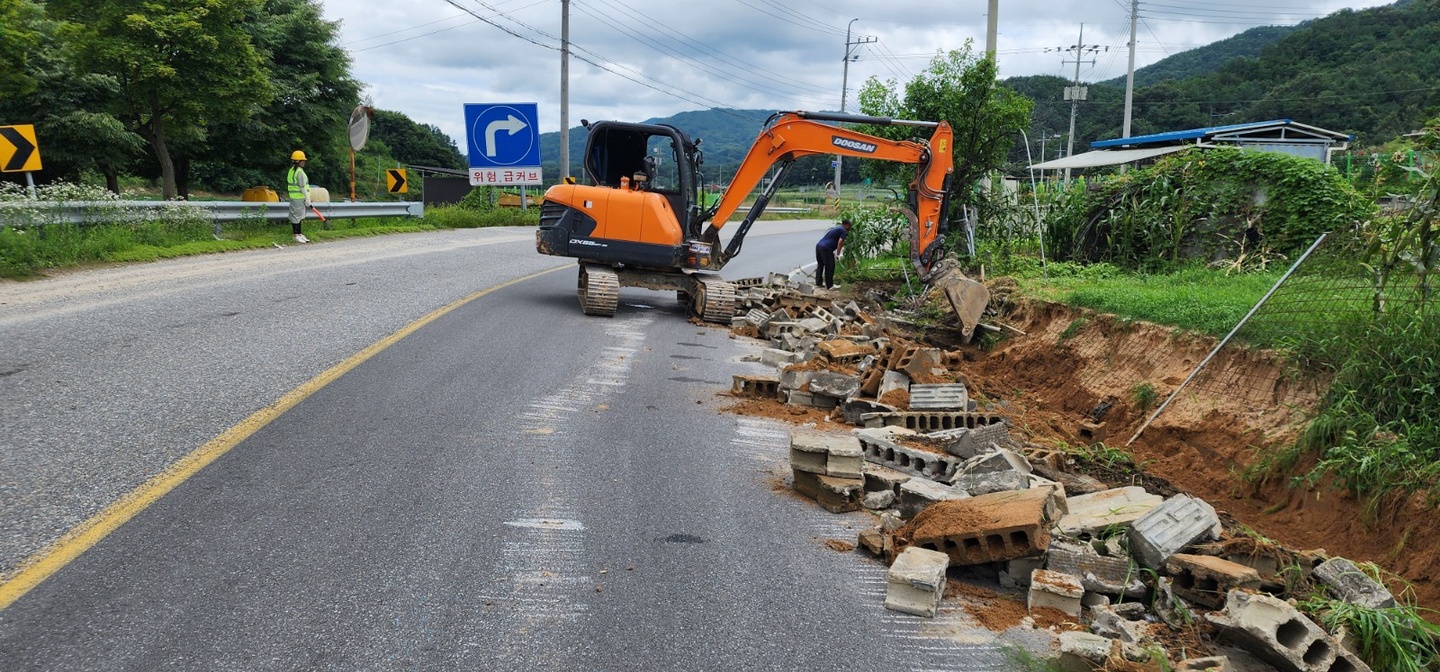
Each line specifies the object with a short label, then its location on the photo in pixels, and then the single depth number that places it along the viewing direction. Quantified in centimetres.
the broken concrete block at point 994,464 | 625
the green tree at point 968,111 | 1856
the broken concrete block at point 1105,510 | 555
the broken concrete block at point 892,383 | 885
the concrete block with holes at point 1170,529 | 504
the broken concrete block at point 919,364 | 913
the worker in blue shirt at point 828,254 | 1845
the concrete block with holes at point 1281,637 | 414
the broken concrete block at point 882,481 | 619
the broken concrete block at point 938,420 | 789
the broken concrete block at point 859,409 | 829
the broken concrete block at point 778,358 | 1091
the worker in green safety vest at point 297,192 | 1930
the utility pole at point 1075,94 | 5991
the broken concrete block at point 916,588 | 448
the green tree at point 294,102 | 3922
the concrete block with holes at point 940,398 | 823
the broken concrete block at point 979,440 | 703
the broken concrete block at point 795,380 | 880
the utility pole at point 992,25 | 2070
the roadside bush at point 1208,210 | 1239
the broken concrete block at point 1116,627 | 434
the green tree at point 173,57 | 2141
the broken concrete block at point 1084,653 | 402
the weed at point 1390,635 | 436
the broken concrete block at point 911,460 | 668
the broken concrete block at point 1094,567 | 484
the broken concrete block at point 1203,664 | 409
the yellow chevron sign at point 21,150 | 1533
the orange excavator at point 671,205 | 1342
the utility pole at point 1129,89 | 4000
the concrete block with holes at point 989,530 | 485
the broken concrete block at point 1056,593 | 460
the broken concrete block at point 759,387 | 887
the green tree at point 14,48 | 1934
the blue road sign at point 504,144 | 2948
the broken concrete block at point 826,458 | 607
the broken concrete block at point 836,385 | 865
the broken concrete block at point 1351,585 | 462
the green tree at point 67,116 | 3012
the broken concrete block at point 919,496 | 571
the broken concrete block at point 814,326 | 1280
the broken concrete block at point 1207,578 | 480
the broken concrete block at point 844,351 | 1055
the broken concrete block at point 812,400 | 872
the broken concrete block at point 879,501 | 604
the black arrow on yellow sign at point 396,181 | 2858
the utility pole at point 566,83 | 3631
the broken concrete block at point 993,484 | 594
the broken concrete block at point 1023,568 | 490
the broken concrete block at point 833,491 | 596
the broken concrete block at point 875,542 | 515
